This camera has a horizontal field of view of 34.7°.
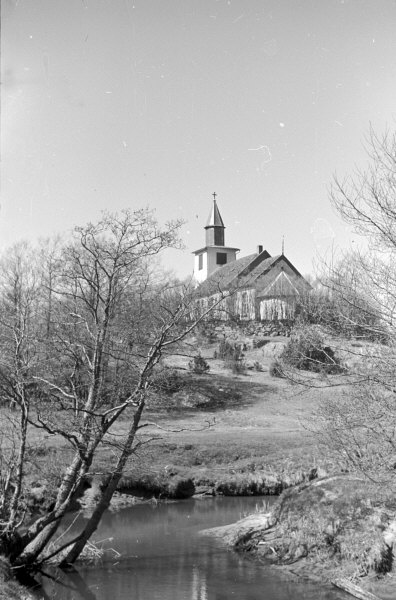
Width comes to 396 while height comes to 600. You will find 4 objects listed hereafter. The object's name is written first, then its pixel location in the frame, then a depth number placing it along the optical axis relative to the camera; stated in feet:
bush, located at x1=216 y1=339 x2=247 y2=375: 115.65
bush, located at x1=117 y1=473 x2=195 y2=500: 66.33
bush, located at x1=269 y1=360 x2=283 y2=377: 107.92
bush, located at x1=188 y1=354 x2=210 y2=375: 110.93
